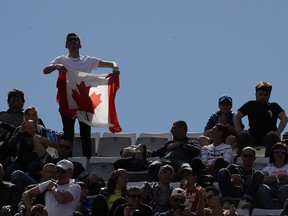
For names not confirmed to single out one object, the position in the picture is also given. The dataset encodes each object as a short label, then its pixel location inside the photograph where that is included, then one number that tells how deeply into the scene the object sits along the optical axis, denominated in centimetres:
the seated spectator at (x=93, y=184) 2792
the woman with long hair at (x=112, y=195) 2655
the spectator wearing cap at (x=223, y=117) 3015
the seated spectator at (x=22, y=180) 2770
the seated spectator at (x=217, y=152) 2813
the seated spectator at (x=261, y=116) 3000
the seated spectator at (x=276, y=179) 2689
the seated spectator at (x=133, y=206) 2570
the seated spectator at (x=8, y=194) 2748
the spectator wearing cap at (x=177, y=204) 2523
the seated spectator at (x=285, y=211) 2549
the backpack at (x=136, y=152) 2898
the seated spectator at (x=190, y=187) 2622
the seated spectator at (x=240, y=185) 2689
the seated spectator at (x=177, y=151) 2814
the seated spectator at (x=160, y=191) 2645
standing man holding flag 3039
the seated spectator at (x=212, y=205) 2552
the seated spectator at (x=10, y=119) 2983
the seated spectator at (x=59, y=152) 2832
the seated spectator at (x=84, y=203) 2695
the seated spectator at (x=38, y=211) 2406
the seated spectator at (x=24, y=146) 2912
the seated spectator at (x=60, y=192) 2614
